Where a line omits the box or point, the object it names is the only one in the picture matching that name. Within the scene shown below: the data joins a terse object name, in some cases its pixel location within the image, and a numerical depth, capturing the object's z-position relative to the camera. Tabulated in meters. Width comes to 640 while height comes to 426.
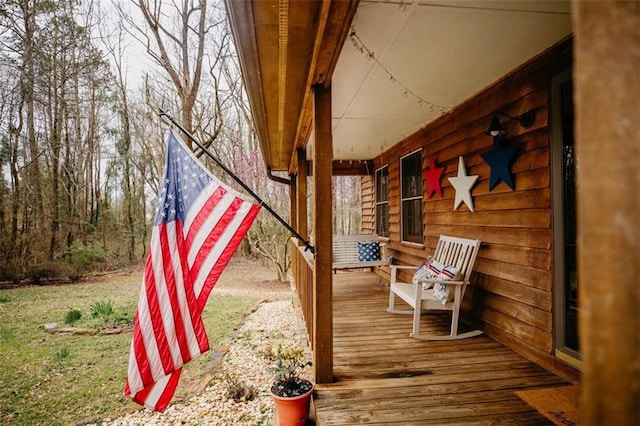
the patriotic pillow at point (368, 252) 6.53
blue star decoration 3.06
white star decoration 3.71
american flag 2.14
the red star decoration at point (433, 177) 4.48
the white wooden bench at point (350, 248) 6.44
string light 2.35
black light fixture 2.85
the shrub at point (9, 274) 10.37
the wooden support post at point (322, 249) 2.44
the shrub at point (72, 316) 6.77
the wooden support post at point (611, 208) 0.45
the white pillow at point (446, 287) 3.40
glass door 2.56
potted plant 2.19
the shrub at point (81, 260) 11.51
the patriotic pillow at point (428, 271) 3.64
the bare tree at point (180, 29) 8.64
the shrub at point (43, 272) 10.68
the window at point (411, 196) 5.36
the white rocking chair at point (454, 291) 3.38
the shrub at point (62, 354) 5.21
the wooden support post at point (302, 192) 5.32
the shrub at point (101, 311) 7.07
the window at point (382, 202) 7.11
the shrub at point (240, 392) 3.72
